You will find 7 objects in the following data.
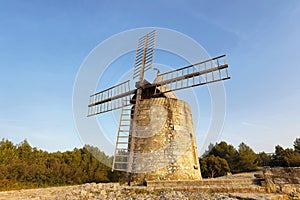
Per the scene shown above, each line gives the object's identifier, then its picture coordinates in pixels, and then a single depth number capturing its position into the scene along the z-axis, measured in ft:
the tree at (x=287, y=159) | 70.77
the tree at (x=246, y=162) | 87.36
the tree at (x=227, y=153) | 90.86
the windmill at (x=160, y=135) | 30.32
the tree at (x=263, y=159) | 97.08
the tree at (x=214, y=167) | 68.80
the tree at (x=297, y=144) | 116.53
